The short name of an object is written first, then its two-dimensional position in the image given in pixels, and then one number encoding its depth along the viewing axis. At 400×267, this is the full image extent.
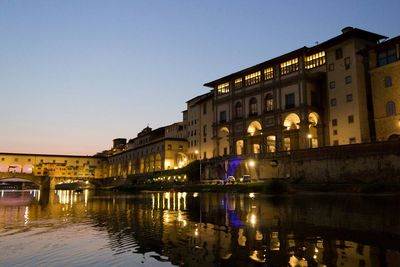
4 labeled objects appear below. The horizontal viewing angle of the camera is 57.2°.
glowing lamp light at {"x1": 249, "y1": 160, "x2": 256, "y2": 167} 78.66
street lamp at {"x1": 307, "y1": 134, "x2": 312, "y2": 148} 73.12
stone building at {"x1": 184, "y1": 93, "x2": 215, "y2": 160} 106.69
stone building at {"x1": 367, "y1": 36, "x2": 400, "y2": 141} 59.41
